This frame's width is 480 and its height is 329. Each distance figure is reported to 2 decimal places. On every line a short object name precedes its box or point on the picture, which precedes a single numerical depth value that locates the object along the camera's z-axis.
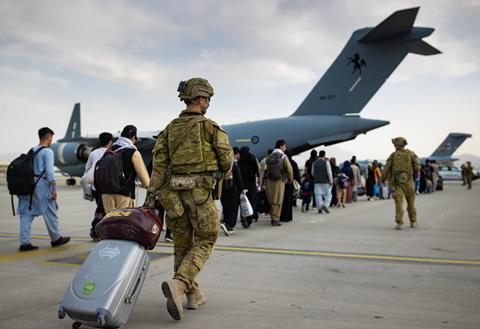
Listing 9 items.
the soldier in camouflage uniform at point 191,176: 3.13
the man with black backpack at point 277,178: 8.58
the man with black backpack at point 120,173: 4.79
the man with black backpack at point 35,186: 5.64
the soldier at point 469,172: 24.68
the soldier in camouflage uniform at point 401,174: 7.77
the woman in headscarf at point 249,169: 8.40
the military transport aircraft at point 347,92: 15.38
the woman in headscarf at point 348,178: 14.23
